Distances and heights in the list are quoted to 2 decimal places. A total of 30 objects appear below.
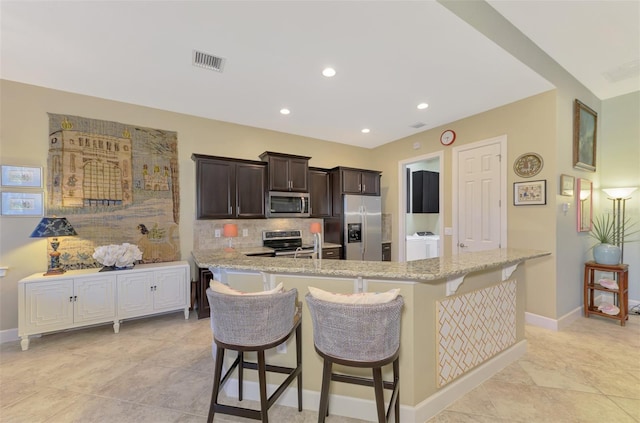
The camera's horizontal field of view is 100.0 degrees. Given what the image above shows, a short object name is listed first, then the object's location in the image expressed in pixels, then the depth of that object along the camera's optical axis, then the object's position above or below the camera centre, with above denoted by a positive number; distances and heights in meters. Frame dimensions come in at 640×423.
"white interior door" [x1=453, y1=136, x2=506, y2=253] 3.62 +0.19
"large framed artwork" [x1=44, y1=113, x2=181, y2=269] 3.25 +0.32
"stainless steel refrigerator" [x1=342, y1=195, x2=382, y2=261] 4.81 -0.33
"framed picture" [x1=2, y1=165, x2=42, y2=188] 2.97 +0.38
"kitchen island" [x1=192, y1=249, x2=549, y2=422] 1.75 -0.75
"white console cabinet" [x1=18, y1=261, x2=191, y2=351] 2.81 -1.00
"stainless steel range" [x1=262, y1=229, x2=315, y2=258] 4.27 -0.56
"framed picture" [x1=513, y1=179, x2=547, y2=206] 3.22 +0.21
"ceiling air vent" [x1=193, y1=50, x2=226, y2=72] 2.53 +1.45
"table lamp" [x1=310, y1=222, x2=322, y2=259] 2.38 -0.31
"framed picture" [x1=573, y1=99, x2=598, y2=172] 3.42 +0.99
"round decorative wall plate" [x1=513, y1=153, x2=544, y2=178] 3.28 +0.56
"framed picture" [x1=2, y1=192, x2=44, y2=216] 2.97 +0.07
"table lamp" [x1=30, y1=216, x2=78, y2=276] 2.85 -0.24
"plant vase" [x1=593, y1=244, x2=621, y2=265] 3.39 -0.56
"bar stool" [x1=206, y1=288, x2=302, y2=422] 1.51 -0.68
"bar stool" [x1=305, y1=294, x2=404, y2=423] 1.39 -0.67
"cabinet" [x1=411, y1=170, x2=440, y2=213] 6.11 +0.43
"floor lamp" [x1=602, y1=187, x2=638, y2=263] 3.59 +0.02
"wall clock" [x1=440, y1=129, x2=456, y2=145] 4.15 +1.15
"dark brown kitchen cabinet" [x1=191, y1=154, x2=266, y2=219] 3.83 +0.33
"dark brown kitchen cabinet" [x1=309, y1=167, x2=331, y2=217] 4.87 +0.33
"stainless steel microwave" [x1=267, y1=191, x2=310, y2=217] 4.32 +0.10
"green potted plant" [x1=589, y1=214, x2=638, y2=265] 3.41 -0.38
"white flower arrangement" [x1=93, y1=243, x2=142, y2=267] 3.17 -0.54
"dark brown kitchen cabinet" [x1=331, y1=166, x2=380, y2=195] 4.88 +0.55
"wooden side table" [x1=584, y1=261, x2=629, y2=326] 3.31 -1.01
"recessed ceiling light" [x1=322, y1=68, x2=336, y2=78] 2.72 +1.43
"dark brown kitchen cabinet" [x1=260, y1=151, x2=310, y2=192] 4.31 +0.64
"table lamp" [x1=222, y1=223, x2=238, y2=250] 3.97 -0.31
